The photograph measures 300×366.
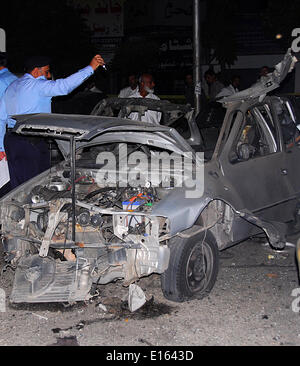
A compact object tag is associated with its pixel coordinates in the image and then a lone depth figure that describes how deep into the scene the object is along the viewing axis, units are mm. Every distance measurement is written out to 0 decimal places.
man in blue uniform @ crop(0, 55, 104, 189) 6871
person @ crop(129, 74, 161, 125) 9414
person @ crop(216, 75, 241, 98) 15102
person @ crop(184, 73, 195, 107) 13977
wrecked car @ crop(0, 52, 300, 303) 5109
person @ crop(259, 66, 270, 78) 13620
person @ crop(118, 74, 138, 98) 10641
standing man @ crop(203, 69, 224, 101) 14742
